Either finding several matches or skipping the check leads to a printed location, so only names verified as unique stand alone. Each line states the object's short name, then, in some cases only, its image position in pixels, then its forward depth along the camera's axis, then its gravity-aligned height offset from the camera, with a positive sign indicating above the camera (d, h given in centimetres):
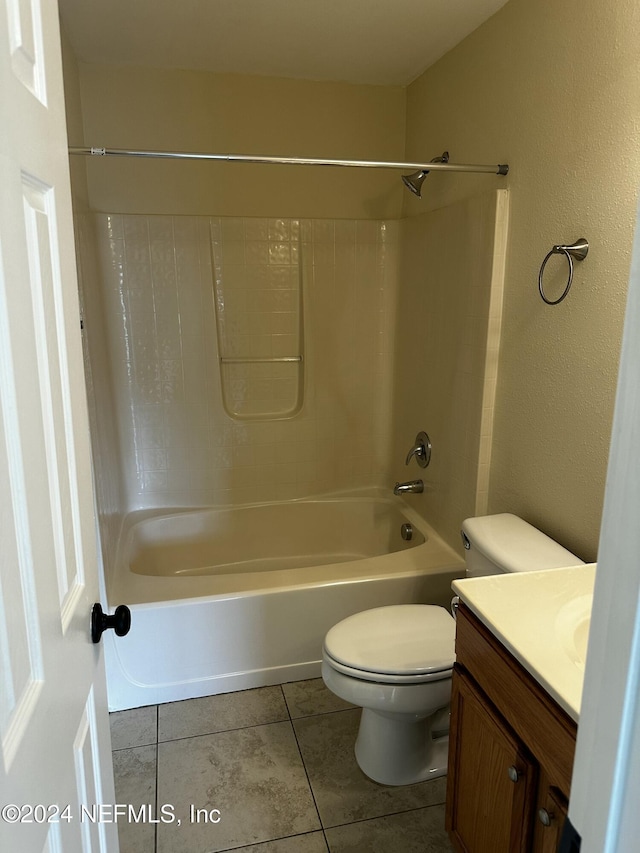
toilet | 167 -98
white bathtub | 215 -111
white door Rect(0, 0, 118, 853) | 61 -21
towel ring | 164 +15
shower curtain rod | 184 +45
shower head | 230 +46
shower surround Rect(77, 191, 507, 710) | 220 -42
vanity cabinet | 107 -87
